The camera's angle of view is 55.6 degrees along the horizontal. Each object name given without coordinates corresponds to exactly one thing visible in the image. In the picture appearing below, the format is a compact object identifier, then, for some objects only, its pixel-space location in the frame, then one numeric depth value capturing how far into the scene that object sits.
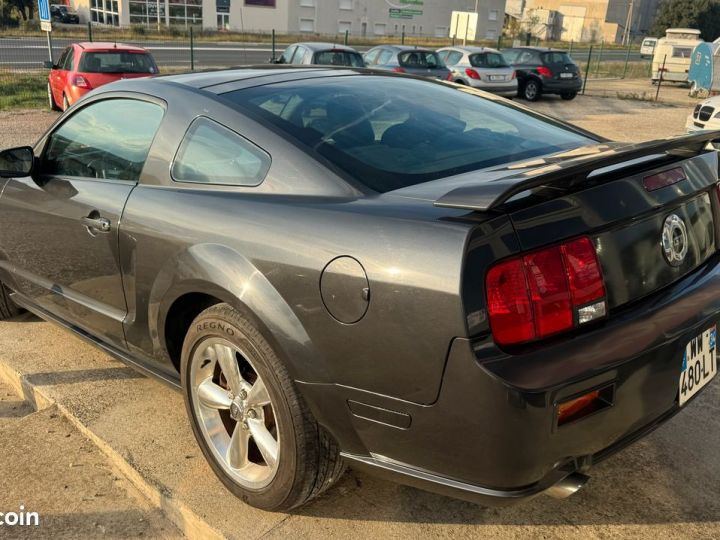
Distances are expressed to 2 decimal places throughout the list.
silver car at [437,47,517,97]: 18.27
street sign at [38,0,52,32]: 16.48
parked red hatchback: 13.01
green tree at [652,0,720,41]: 68.50
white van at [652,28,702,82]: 28.08
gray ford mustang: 1.85
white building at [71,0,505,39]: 55.59
